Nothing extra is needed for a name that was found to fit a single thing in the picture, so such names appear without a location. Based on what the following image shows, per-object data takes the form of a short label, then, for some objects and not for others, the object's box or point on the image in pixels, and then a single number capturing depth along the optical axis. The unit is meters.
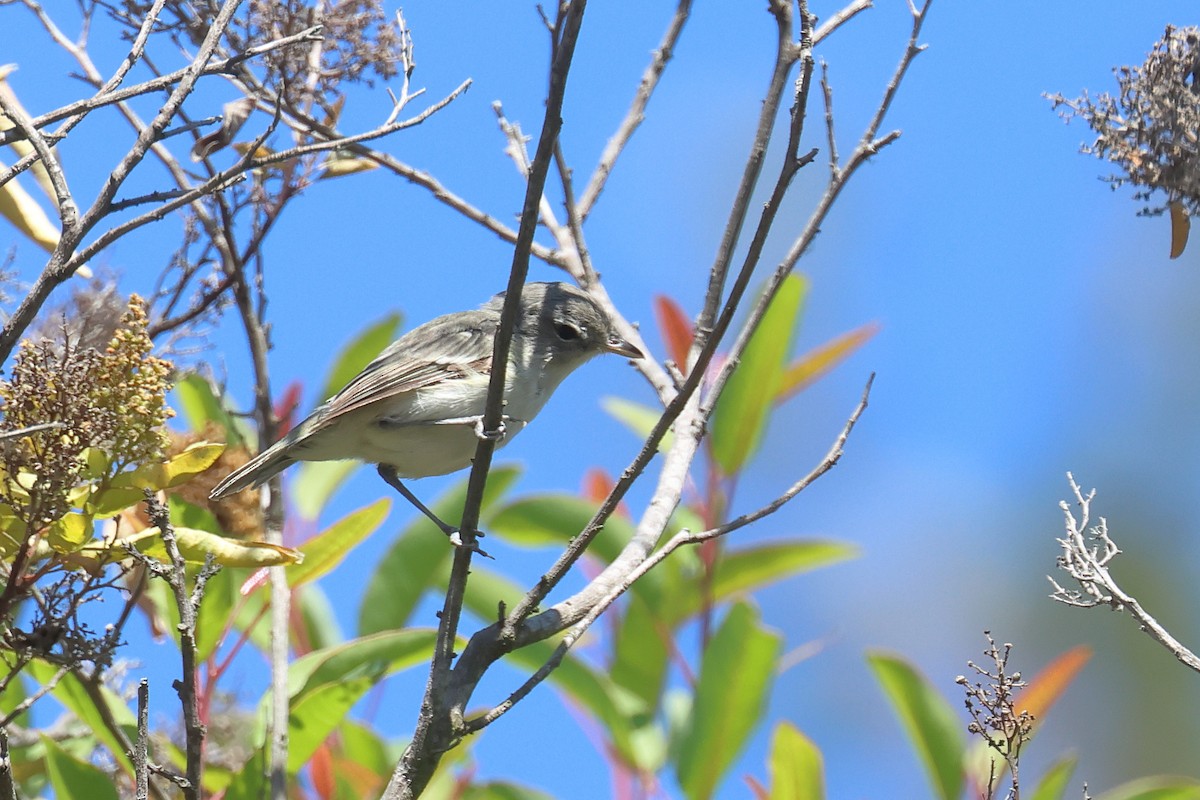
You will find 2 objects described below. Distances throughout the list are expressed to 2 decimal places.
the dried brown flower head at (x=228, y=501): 6.29
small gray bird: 7.13
